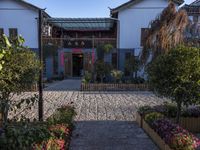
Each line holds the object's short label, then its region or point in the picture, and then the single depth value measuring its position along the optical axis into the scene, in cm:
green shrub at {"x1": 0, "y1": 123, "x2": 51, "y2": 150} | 193
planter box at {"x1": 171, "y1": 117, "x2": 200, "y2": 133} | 426
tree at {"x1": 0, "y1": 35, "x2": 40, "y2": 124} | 315
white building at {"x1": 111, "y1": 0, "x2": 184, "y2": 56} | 1243
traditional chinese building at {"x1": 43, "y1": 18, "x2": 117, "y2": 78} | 1304
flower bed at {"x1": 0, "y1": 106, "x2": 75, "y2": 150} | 194
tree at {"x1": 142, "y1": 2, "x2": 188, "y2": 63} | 841
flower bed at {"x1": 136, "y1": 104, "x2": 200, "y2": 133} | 428
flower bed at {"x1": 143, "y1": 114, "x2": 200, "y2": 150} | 280
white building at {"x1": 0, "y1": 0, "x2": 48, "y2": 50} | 1293
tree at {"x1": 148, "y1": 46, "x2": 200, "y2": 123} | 356
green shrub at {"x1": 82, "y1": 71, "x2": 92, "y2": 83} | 1001
